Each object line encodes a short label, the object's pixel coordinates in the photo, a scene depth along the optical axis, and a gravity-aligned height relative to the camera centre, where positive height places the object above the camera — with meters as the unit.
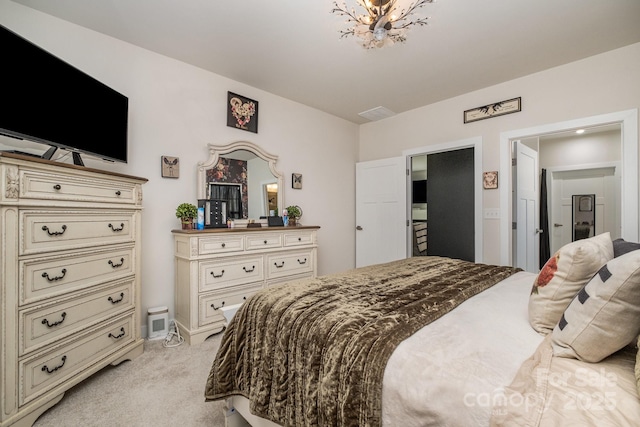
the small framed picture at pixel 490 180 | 3.28 +0.41
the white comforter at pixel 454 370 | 0.69 -0.43
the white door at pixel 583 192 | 4.52 +0.27
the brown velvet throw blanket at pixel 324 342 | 0.88 -0.48
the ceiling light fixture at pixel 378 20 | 1.72 +1.32
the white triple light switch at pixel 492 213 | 3.28 +0.01
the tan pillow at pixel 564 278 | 0.94 -0.22
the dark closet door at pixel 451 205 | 4.00 +0.14
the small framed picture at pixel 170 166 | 2.66 +0.45
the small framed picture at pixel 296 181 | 3.69 +0.44
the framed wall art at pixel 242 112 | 3.10 +1.15
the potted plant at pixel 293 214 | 3.39 -0.01
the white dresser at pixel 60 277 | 1.38 -0.38
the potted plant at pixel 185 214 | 2.56 -0.01
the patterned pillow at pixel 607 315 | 0.72 -0.27
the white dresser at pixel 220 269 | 2.42 -0.53
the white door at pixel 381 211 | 3.93 +0.04
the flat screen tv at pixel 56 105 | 1.52 +0.70
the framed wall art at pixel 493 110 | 3.12 +1.22
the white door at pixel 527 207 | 3.34 +0.08
